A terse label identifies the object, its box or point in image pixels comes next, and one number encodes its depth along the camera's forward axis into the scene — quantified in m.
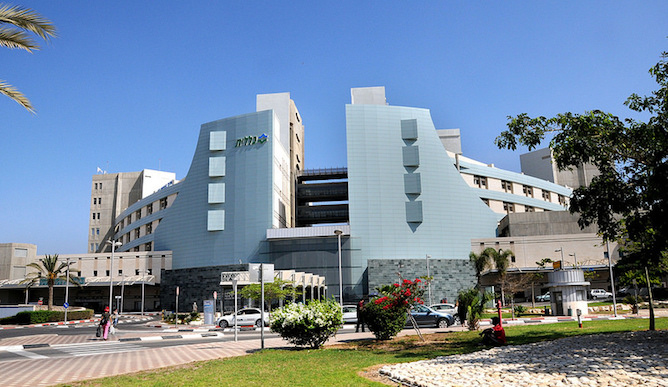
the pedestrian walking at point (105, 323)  27.41
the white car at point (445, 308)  35.94
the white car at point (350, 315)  37.69
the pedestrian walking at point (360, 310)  21.22
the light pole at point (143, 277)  74.64
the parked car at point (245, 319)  38.00
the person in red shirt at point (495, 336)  17.22
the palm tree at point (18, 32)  14.46
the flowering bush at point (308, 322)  18.48
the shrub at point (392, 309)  20.44
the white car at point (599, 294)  63.41
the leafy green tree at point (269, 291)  46.24
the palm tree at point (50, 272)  59.94
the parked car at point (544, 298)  68.29
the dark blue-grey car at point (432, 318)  30.67
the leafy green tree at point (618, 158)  16.84
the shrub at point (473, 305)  24.46
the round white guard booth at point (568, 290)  35.16
